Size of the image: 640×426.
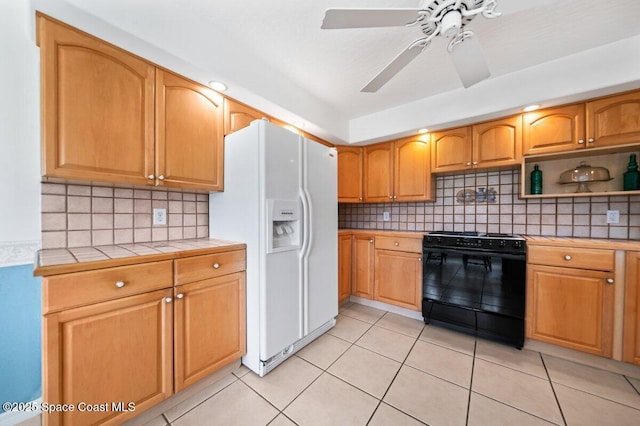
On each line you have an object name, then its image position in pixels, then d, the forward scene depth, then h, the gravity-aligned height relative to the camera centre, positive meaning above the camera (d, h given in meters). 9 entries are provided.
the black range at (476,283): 1.91 -0.65
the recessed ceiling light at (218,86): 1.66 +0.93
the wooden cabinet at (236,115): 1.84 +0.80
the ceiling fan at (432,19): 0.99 +0.88
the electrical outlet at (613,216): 1.93 -0.03
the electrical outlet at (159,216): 1.70 -0.05
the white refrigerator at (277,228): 1.55 -0.13
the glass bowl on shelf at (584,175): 1.97 +0.33
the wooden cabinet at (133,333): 0.97 -0.63
